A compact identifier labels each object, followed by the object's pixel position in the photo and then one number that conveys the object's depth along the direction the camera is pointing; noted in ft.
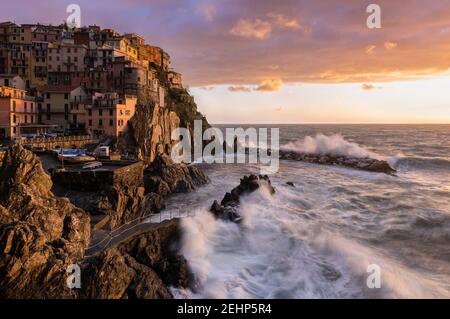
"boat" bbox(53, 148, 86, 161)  129.71
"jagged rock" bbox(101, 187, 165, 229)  95.81
